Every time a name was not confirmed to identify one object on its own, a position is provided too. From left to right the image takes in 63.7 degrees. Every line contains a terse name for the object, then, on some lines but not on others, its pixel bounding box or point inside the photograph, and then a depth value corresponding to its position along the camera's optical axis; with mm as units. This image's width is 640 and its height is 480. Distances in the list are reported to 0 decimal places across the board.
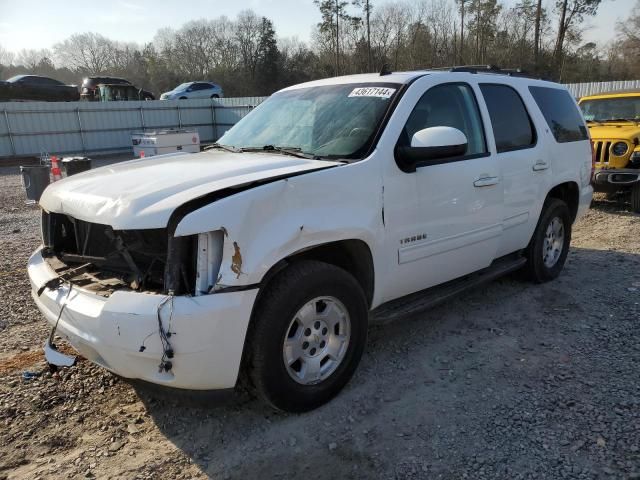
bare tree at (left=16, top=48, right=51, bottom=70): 83438
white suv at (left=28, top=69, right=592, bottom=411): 2461
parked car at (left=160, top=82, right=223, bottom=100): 33688
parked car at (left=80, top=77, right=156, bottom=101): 29781
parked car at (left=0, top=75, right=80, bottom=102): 24912
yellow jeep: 8492
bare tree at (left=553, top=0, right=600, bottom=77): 34406
